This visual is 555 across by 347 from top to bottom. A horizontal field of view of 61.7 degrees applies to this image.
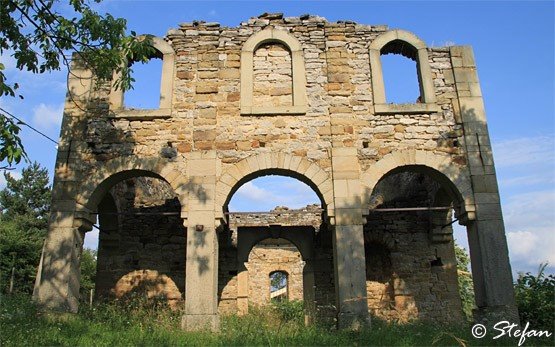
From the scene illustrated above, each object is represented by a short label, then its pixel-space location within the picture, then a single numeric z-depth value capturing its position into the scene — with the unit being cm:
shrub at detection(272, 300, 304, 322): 971
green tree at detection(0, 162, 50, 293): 2316
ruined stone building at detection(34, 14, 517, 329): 901
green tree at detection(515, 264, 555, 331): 853
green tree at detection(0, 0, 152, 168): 695
